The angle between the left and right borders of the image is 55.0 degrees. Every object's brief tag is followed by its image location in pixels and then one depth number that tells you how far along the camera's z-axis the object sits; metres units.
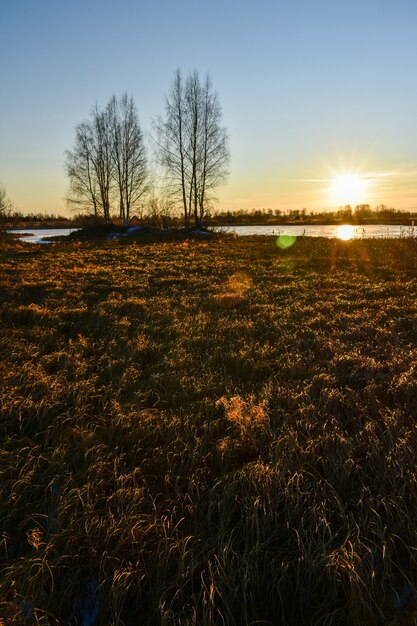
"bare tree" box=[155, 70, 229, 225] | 30.34
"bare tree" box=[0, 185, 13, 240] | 18.98
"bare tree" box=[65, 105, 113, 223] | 36.12
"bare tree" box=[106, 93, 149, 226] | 34.59
